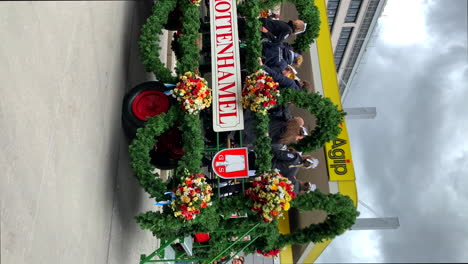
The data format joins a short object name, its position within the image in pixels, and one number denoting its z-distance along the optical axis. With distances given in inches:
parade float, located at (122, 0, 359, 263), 131.9
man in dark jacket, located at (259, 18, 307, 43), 180.1
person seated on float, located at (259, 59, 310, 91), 158.1
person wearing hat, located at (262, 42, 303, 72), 170.4
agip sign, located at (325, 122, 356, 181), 221.6
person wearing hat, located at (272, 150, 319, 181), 158.4
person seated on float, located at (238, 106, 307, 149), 159.8
